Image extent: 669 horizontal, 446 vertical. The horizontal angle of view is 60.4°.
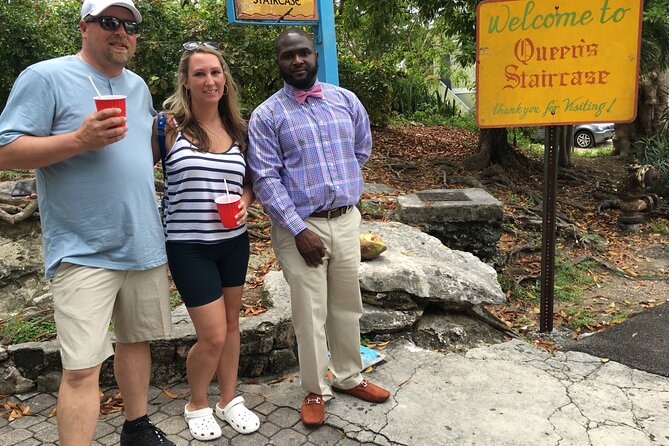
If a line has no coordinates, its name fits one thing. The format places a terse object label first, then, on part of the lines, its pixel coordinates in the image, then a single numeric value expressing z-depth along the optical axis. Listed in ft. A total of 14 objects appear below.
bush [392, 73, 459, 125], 56.54
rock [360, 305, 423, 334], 12.89
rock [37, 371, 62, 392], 10.74
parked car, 56.03
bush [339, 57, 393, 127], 40.93
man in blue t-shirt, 6.90
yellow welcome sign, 12.58
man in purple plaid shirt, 9.09
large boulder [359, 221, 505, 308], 13.11
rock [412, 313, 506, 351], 13.01
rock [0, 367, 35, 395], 10.58
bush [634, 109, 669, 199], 30.22
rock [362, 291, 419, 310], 13.17
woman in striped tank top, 8.40
